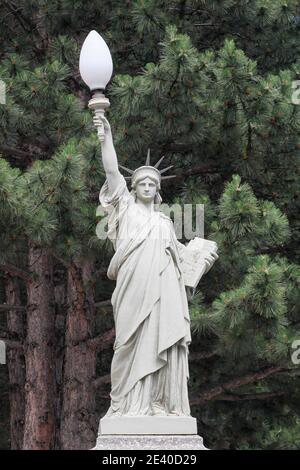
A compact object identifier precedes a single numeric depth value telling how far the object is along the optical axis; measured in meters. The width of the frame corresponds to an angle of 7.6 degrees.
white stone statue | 16.35
